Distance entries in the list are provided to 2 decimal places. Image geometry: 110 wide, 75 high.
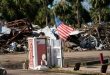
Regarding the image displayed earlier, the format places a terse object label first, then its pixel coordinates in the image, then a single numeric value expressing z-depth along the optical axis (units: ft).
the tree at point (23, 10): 289.12
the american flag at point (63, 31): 97.45
